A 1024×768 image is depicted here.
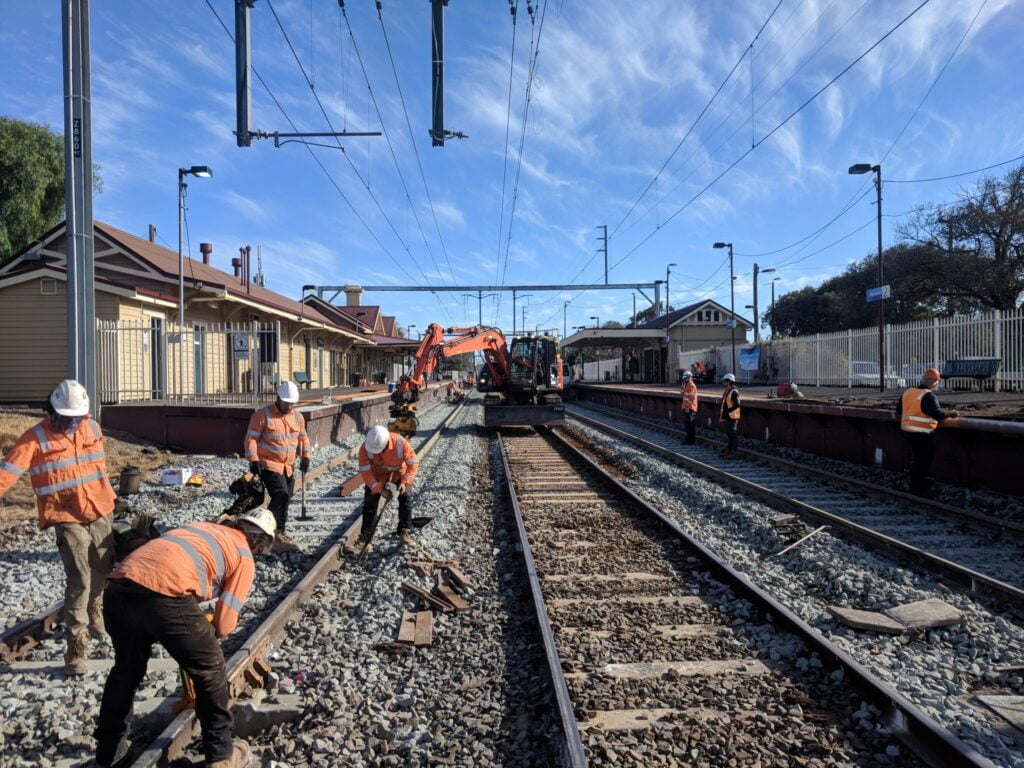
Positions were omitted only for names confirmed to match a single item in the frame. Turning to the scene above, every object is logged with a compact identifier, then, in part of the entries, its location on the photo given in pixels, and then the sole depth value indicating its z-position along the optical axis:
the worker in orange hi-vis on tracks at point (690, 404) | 16.30
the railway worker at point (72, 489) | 4.39
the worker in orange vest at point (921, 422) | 9.20
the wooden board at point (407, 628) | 4.88
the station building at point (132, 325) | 14.24
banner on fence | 32.84
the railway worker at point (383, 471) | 7.22
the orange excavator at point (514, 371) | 20.12
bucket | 9.65
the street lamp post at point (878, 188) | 17.62
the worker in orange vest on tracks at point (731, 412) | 14.25
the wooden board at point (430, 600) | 5.55
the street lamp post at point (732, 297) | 36.83
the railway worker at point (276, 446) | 7.11
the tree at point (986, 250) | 30.58
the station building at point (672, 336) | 44.88
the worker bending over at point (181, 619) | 3.06
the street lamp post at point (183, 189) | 16.36
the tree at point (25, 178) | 29.25
